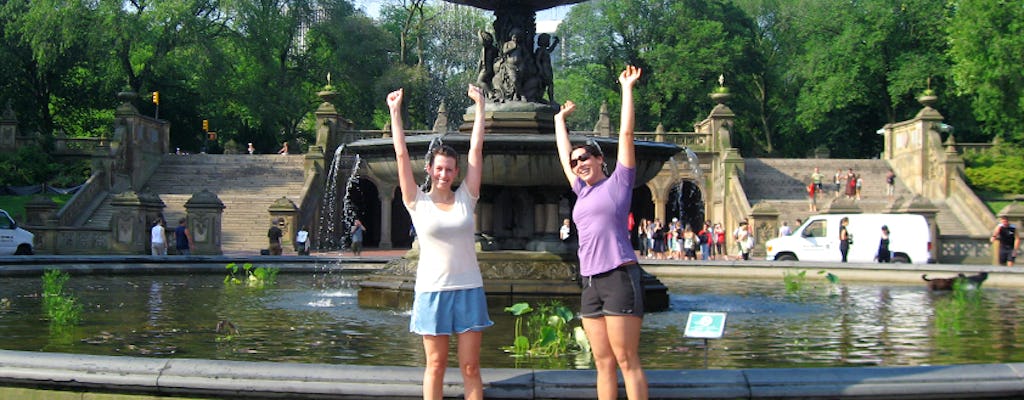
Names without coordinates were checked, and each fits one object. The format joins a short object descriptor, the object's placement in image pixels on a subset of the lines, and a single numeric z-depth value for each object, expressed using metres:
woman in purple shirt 5.48
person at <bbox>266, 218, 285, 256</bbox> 29.34
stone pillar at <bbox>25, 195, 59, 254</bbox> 31.86
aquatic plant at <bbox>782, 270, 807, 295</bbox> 15.33
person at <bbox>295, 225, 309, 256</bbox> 31.38
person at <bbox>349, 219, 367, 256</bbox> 32.38
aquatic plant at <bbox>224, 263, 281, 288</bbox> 16.28
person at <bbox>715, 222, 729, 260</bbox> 35.56
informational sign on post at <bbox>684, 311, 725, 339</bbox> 6.31
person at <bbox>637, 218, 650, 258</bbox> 36.83
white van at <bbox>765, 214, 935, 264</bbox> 28.09
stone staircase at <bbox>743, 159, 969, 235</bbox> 40.47
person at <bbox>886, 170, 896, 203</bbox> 43.16
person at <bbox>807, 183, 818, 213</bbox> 40.22
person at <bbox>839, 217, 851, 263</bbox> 27.02
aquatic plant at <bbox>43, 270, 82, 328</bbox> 9.75
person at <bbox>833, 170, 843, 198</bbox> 43.11
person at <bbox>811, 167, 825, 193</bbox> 41.15
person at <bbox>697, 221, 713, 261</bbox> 32.31
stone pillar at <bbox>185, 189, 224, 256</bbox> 29.19
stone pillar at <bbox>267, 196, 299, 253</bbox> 34.28
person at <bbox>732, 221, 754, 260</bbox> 31.88
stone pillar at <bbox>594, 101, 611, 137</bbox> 46.84
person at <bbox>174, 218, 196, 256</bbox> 26.12
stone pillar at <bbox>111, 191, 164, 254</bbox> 28.02
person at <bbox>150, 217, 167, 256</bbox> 25.52
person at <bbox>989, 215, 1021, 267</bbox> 27.06
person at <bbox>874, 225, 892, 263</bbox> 26.53
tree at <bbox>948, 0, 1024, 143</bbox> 45.47
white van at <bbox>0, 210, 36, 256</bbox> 26.02
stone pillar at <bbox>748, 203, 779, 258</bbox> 33.72
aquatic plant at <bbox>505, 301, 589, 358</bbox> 7.63
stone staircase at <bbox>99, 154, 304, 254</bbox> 37.19
